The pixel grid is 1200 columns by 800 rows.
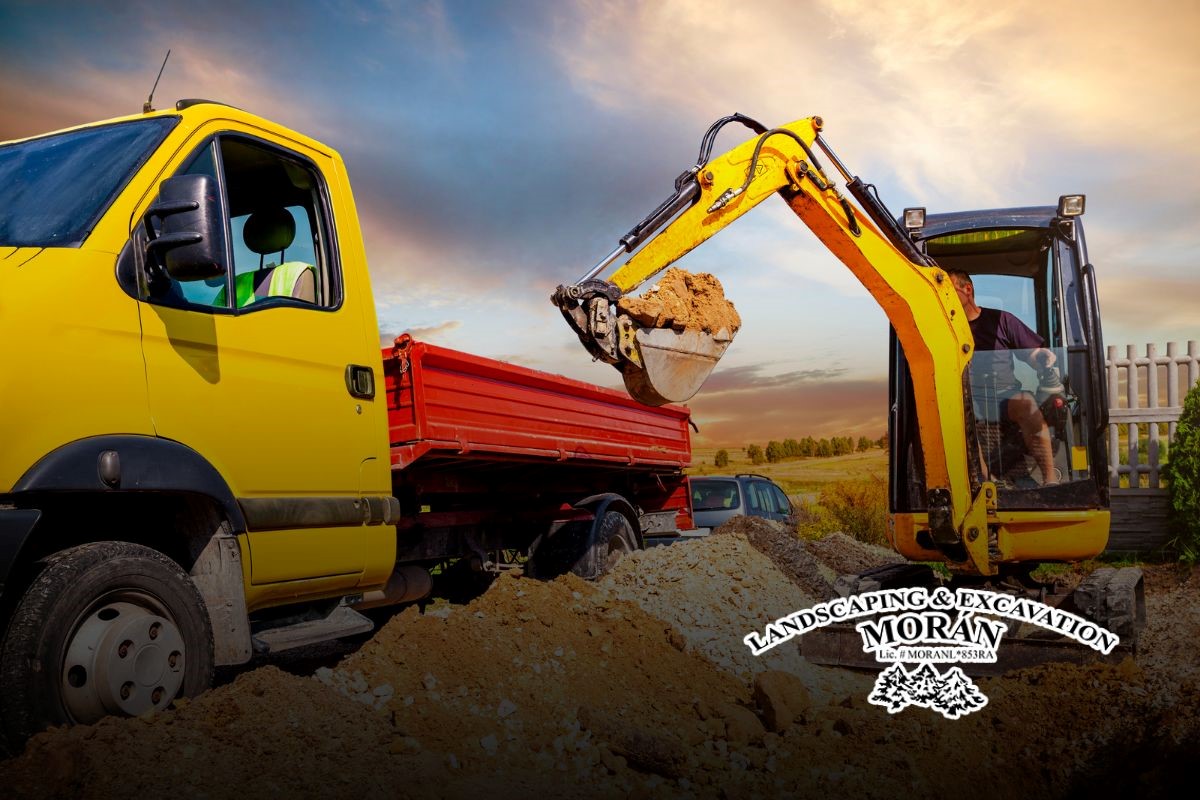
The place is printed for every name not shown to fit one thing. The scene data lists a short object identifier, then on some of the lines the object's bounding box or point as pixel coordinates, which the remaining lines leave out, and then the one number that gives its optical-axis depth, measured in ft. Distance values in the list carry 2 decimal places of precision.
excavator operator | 24.03
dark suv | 44.21
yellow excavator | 20.48
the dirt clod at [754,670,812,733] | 16.61
